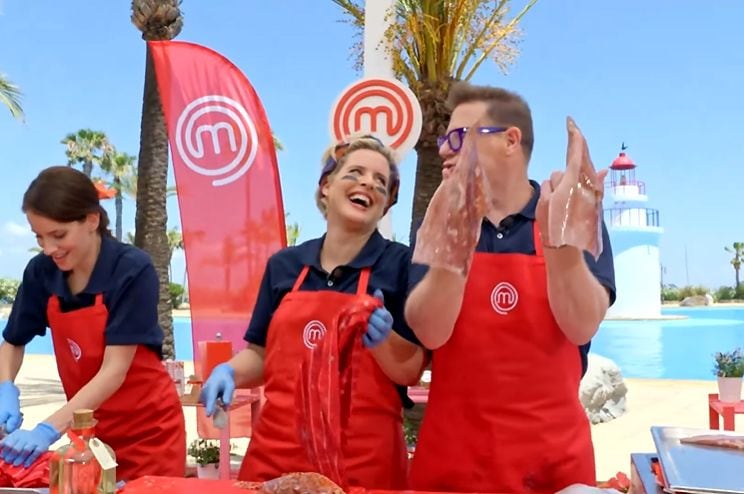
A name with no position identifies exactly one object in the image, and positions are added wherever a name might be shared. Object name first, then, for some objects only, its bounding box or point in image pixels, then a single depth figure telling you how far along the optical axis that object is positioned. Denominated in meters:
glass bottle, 1.38
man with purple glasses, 1.69
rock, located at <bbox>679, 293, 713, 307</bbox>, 32.62
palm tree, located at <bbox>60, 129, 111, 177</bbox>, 30.12
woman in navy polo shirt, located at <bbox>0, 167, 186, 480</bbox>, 2.00
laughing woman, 1.84
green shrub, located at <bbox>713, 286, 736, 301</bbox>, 34.01
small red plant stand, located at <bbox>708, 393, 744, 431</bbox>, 5.12
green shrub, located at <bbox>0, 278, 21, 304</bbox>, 29.10
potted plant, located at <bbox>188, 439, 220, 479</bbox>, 5.52
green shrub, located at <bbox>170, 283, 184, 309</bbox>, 30.16
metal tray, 1.20
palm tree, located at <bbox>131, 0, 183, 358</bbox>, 9.07
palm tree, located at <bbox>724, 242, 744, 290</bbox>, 45.88
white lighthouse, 26.27
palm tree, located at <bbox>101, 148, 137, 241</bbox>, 31.91
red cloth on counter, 1.59
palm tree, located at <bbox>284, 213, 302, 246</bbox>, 33.56
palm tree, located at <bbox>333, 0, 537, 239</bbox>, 6.46
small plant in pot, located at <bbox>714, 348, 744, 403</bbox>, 5.30
